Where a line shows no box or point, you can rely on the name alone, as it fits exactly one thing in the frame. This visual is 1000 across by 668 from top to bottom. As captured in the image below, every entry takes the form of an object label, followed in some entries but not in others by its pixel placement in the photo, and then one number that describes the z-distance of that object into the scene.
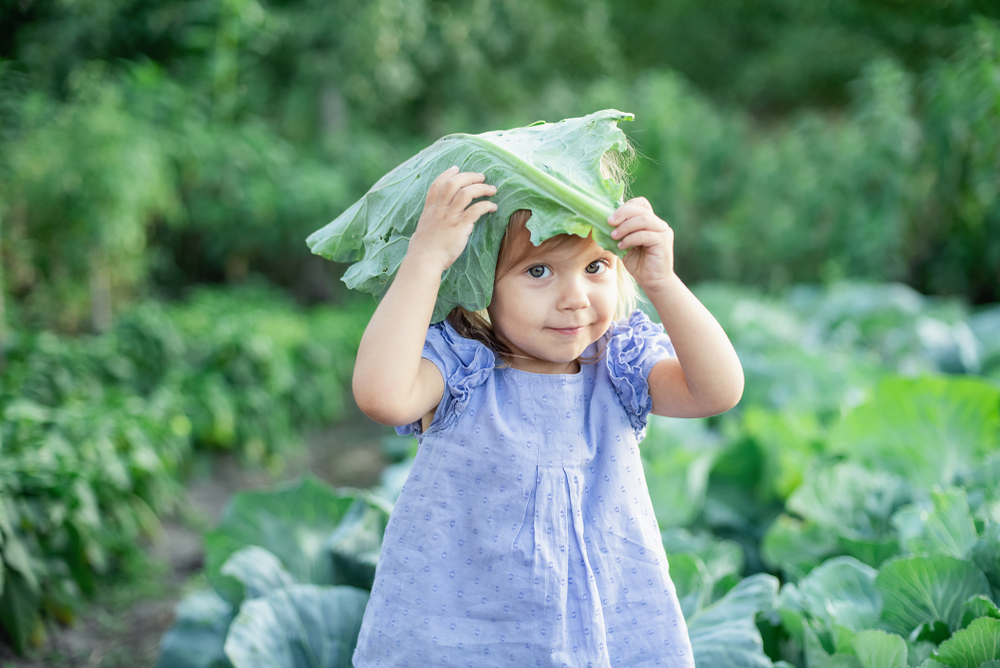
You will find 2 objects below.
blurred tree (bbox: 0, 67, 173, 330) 4.18
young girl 1.23
